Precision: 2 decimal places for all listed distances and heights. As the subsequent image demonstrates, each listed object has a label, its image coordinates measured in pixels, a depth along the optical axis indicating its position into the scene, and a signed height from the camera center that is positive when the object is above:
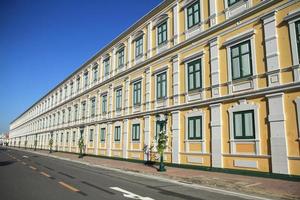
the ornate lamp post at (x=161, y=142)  17.50 -0.16
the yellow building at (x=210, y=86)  13.31 +3.72
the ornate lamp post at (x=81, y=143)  32.41 -0.46
